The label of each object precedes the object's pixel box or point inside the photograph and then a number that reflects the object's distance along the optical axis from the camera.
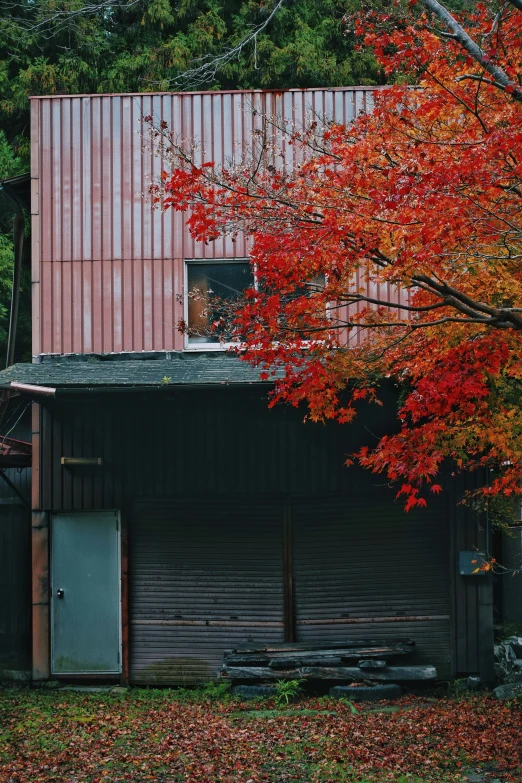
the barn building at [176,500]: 15.64
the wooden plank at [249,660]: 14.69
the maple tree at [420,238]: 10.04
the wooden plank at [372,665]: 14.50
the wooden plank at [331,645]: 15.05
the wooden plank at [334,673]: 14.46
